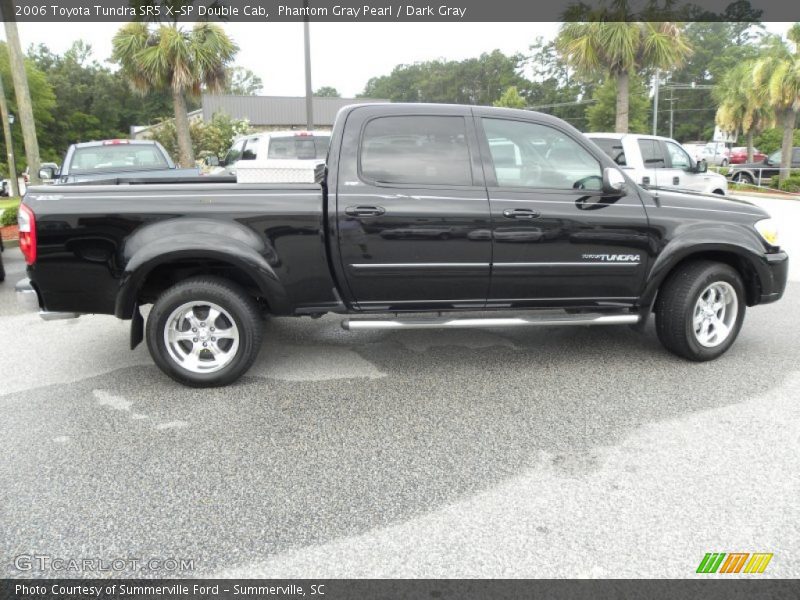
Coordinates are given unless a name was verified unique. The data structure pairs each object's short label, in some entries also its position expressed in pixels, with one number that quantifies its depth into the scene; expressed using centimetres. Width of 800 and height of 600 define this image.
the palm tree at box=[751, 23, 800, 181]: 2330
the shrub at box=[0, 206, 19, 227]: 1168
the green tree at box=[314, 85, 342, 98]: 11912
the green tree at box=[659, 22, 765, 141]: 7794
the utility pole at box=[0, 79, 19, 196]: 1845
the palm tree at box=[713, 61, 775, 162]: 3025
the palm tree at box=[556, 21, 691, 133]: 1983
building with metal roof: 3750
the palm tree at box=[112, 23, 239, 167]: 1683
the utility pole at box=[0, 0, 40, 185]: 1206
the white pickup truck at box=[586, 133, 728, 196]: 1102
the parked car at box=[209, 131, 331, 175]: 1167
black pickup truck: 410
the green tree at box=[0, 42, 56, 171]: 3906
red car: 3999
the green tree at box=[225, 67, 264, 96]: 10382
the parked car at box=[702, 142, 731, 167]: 3912
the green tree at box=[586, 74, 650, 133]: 5250
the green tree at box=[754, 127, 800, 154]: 4488
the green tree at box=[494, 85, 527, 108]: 4805
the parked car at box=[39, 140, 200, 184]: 1051
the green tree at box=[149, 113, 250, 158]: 2472
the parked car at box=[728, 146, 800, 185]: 2636
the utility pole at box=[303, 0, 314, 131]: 1390
